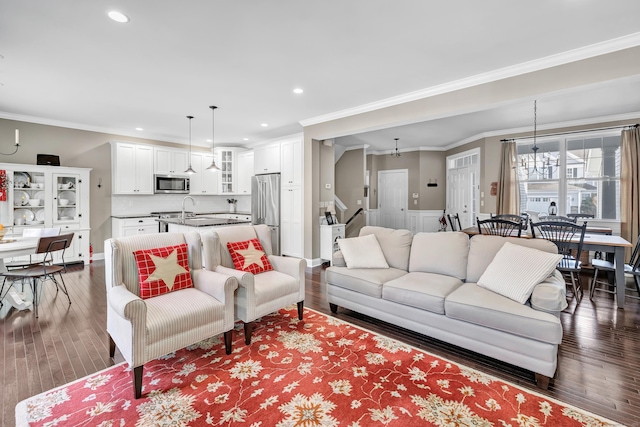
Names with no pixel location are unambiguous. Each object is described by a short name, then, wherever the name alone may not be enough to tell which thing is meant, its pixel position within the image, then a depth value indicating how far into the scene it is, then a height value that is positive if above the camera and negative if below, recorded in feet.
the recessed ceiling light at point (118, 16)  7.55 +5.06
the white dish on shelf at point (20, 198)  16.63 +0.73
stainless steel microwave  22.11 +2.02
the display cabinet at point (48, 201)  16.24 +0.60
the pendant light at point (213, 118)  15.44 +5.46
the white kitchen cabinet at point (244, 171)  24.27 +3.25
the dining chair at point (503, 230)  12.90 -1.00
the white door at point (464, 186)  23.62 +2.10
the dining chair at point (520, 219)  14.12 -0.56
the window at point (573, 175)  17.84 +2.28
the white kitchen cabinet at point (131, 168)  20.35 +3.01
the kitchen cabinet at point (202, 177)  24.25 +2.76
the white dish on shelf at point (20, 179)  16.57 +1.81
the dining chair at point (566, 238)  11.80 -1.20
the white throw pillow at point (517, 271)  7.77 -1.69
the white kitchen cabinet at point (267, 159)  20.59 +3.72
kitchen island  14.74 -0.71
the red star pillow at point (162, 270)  8.13 -1.71
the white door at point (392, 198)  29.84 +1.29
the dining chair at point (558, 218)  16.41 -0.50
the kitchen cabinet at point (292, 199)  19.12 +0.73
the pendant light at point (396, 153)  26.97 +5.50
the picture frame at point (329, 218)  19.24 -0.51
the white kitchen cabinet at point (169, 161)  22.11 +3.84
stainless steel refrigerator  20.31 +0.58
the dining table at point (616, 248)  11.43 -1.53
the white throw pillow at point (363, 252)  11.28 -1.65
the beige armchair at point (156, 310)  6.52 -2.49
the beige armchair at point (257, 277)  8.81 -2.26
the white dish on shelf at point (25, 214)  16.84 -0.19
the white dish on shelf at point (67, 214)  18.08 -0.20
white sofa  7.05 -2.51
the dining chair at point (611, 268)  11.49 -2.38
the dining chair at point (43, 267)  11.24 -2.34
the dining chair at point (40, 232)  13.39 -0.98
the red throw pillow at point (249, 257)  10.06 -1.62
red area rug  5.86 -4.11
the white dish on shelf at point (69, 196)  18.11 +0.91
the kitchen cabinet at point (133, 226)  20.11 -1.06
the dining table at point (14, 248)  10.27 -1.34
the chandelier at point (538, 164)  19.65 +3.08
